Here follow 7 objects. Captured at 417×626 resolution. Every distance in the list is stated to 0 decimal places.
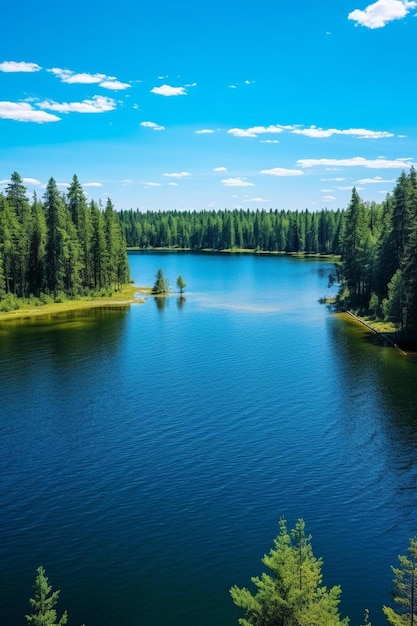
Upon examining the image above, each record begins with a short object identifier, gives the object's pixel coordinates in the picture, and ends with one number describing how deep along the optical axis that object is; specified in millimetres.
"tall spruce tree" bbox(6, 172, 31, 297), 107875
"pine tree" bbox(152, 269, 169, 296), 127312
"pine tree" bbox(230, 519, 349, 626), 17500
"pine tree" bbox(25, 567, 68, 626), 16281
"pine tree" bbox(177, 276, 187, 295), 126312
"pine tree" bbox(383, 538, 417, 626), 19203
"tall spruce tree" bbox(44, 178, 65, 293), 110312
